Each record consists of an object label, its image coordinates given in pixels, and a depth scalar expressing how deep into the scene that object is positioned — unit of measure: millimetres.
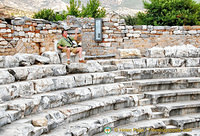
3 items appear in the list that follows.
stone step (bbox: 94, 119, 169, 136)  6273
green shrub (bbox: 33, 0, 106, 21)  29812
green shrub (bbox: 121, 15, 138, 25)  28428
